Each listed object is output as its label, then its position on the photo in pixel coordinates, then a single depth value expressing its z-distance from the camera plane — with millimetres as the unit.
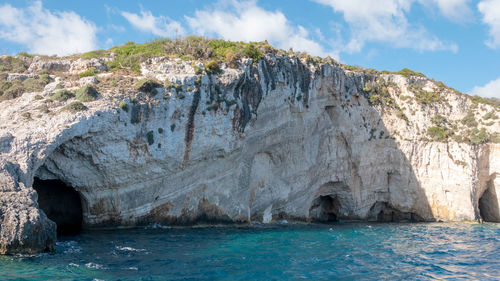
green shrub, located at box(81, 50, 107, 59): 24747
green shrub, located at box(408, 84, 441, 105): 37031
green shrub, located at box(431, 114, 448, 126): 35906
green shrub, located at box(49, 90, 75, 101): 19734
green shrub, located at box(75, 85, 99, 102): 19969
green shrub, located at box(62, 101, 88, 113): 18766
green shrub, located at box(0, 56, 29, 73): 22888
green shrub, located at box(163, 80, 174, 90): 22344
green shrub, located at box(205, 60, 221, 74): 24594
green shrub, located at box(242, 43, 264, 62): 26962
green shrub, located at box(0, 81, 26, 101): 20062
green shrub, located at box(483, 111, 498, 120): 36188
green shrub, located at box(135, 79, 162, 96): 21781
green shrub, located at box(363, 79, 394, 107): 35406
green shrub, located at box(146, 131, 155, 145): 21094
